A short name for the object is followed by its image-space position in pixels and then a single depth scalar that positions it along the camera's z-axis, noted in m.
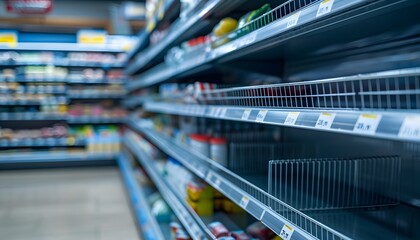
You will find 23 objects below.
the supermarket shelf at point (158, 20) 2.87
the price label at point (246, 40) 1.37
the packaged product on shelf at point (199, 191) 2.09
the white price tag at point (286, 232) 1.03
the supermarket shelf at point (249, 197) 1.08
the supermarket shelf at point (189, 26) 1.77
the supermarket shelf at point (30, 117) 6.48
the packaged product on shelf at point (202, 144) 2.09
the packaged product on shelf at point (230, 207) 2.15
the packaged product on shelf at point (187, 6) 2.14
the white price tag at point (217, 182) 1.67
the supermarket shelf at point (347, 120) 0.63
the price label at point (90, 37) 6.75
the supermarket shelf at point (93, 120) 6.84
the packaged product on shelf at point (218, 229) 1.68
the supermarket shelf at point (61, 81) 6.53
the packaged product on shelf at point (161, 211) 2.95
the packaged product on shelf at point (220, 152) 1.86
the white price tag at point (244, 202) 1.36
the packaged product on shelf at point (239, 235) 1.63
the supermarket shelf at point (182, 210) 1.86
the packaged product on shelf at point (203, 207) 2.11
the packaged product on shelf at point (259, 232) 1.59
